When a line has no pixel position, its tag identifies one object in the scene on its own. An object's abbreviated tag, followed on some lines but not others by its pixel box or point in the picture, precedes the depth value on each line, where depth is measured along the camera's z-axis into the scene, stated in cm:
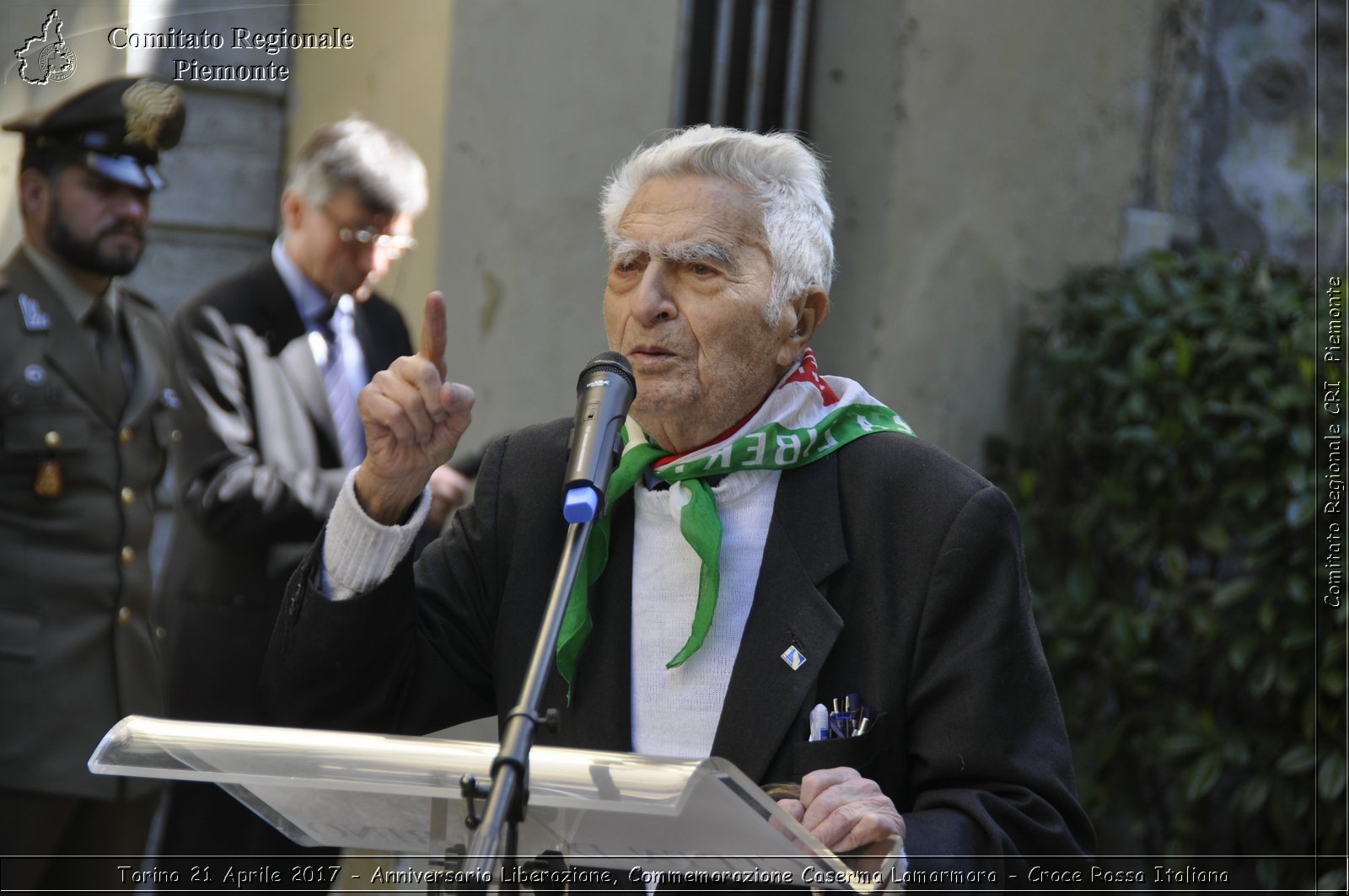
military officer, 586
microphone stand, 272
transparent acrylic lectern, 287
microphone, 310
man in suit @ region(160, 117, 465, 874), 663
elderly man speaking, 403
